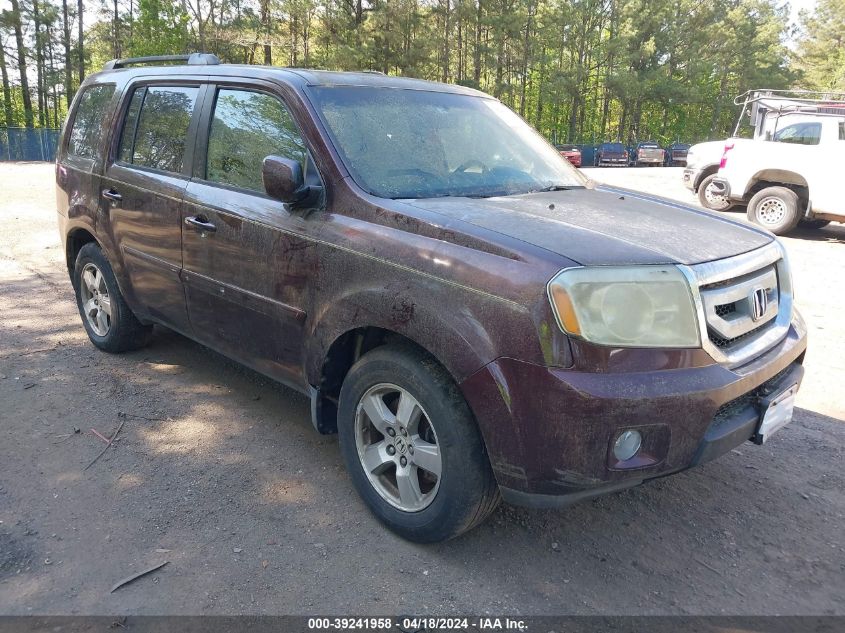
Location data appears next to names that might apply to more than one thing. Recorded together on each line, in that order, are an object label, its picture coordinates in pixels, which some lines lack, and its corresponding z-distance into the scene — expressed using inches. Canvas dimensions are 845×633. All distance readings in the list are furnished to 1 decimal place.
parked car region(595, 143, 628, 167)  1462.8
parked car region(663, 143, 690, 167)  1488.7
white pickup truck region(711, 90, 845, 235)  407.8
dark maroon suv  94.2
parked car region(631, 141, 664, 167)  1448.1
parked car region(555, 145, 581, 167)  1405.0
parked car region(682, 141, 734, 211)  488.7
